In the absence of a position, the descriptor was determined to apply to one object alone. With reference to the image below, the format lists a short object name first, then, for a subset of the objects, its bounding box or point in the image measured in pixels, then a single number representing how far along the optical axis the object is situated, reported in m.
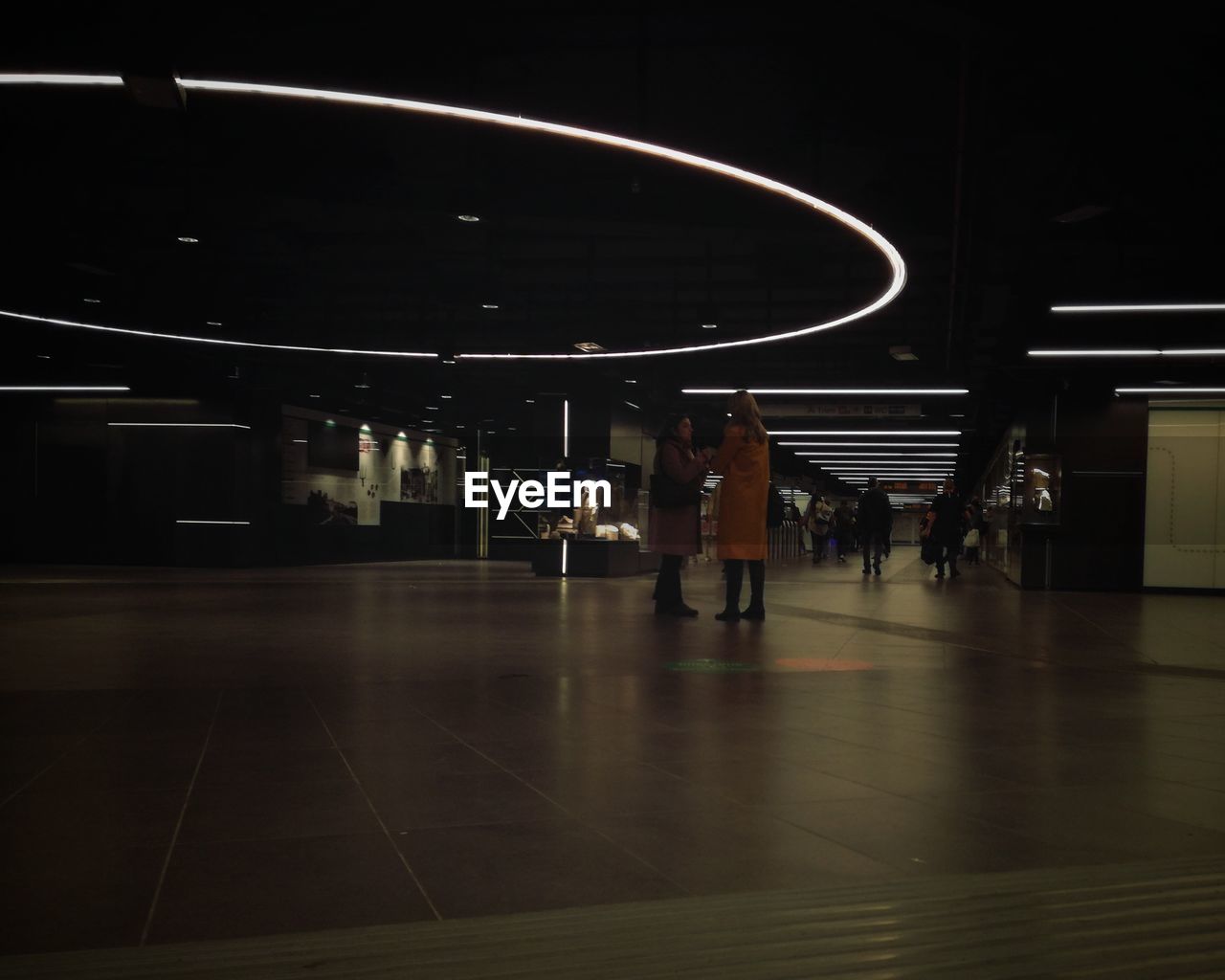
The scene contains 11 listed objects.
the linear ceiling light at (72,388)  22.11
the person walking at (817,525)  30.47
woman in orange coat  9.32
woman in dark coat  9.74
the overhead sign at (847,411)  26.92
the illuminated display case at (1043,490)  17.91
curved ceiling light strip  7.15
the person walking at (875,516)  22.17
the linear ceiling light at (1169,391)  16.98
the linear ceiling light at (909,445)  36.34
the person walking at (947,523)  21.25
